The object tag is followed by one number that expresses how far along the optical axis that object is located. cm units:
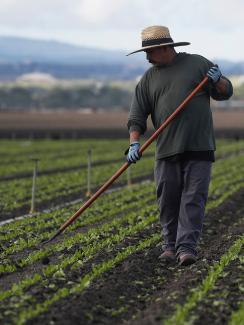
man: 1780
